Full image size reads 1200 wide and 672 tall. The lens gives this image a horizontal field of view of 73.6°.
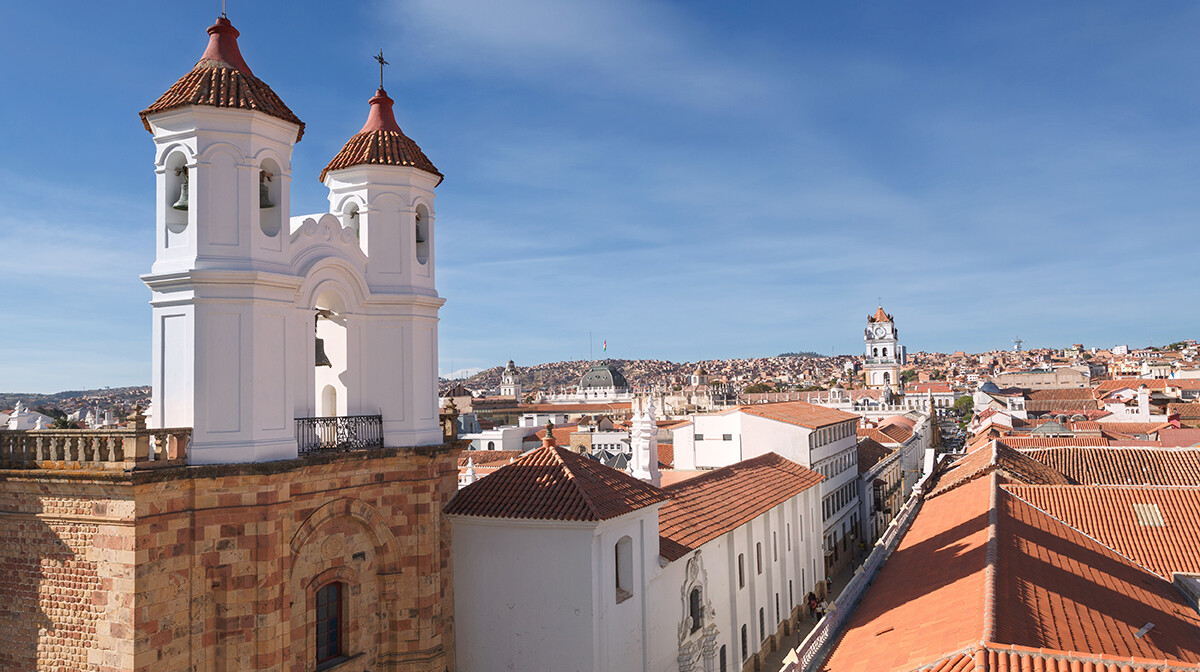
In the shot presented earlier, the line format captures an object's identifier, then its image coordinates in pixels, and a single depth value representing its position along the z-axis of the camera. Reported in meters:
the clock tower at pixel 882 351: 162.12
